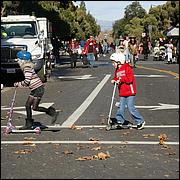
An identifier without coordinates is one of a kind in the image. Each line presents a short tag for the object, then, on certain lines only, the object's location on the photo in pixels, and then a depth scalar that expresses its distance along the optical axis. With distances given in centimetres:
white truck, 2155
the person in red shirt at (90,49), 2938
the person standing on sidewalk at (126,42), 2653
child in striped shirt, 1009
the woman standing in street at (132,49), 2862
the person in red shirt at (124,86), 1059
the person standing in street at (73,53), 3187
